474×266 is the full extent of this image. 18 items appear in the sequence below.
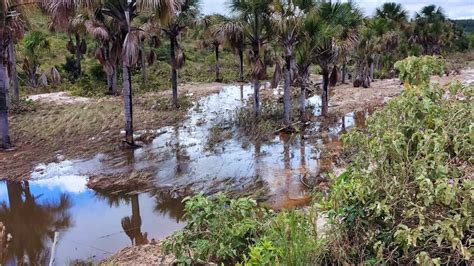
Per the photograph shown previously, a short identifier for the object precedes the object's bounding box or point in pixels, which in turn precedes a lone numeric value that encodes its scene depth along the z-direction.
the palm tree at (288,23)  14.01
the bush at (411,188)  3.57
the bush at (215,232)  5.47
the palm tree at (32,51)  22.88
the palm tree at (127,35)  12.23
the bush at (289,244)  4.31
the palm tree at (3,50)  12.49
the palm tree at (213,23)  15.54
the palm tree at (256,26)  14.51
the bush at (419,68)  5.25
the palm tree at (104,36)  15.85
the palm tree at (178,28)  17.56
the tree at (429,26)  36.28
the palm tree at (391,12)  31.03
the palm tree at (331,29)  14.66
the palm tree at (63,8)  11.16
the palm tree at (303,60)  15.10
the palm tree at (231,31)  15.12
